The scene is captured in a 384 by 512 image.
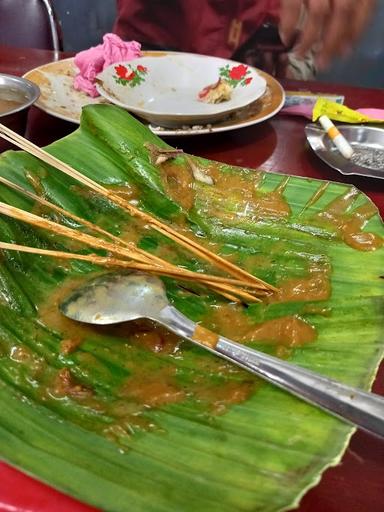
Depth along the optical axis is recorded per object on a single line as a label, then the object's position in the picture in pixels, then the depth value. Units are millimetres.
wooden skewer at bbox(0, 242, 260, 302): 260
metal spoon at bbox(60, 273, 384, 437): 195
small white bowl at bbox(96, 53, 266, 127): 450
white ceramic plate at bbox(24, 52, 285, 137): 450
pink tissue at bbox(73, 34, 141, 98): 527
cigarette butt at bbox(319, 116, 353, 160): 434
